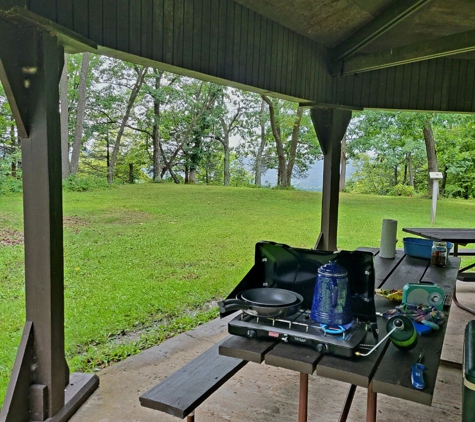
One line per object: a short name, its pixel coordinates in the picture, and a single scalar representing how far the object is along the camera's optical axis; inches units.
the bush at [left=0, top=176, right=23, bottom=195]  251.9
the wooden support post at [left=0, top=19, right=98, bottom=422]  65.8
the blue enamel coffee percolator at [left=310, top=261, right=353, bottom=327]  50.1
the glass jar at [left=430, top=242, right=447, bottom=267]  98.3
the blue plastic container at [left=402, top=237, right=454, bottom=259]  107.3
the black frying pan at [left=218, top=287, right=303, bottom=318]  52.9
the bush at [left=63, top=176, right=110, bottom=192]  347.5
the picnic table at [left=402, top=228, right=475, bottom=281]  130.6
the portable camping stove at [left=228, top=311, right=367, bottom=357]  47.0
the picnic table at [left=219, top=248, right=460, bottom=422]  42.1
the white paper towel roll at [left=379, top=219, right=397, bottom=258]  104.3
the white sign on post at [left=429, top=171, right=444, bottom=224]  266.1
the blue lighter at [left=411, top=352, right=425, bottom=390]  41.0
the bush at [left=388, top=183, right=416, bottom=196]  546.3
